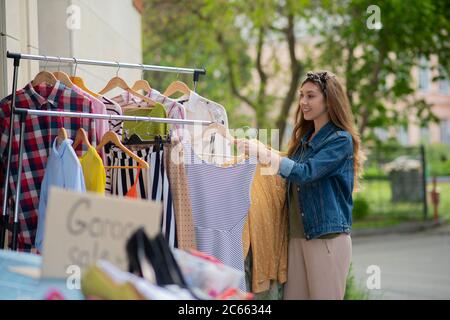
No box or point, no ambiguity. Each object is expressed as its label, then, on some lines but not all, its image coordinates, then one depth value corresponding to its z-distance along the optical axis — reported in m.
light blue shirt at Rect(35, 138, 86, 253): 3.71
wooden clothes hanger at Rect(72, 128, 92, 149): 4.02
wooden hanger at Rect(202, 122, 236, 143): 4.22
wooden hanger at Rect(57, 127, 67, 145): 3.90
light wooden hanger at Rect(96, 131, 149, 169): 4.07
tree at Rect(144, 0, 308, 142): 16.95
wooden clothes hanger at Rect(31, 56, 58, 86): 4.23
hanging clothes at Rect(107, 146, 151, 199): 4.11
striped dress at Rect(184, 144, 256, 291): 4.05
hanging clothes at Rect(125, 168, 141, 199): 4.08
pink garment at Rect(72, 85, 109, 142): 4.21
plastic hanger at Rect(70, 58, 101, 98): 4.50
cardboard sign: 2.52
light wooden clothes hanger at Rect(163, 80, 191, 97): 4.92
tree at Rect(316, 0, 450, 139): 14.85
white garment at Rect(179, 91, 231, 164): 4.28
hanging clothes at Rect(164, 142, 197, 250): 4.04
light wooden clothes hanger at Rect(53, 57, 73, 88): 4.27
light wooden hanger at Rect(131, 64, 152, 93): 4.89
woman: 3.96
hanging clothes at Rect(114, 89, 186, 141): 4.64
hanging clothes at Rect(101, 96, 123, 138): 4.43
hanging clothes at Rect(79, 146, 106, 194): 3.83
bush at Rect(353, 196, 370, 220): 19.98
